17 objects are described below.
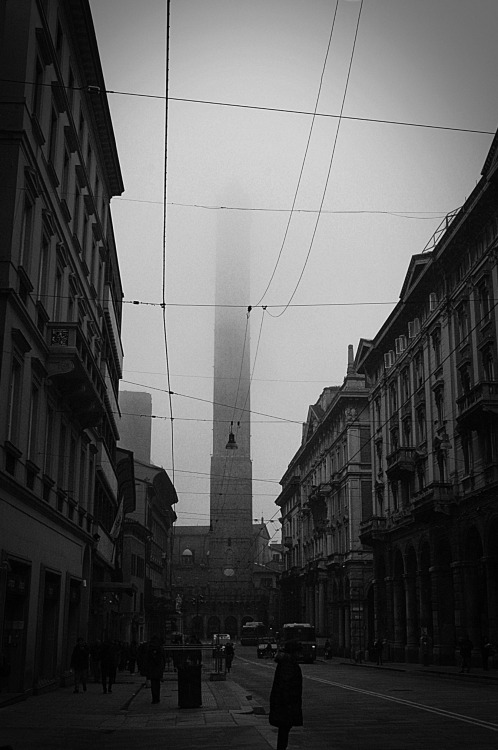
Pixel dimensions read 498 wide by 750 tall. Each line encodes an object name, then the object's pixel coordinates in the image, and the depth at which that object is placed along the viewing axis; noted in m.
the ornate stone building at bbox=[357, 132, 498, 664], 40.72
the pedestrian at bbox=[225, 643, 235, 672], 45.44
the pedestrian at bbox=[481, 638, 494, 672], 38.81
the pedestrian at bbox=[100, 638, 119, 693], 28.06
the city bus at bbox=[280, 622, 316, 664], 63.72
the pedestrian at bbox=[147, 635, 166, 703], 22.80
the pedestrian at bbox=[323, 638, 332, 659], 70.38
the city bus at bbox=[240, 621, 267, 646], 118.65
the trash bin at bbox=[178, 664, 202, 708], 21.67
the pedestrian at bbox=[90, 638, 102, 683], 32.16
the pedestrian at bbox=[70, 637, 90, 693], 26.91
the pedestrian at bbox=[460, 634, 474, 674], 38.81
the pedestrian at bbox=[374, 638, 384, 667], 52.44
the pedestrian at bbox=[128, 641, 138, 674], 44.84
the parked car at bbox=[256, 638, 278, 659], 74.75
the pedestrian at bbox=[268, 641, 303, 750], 11.52
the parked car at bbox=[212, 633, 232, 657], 40.44
